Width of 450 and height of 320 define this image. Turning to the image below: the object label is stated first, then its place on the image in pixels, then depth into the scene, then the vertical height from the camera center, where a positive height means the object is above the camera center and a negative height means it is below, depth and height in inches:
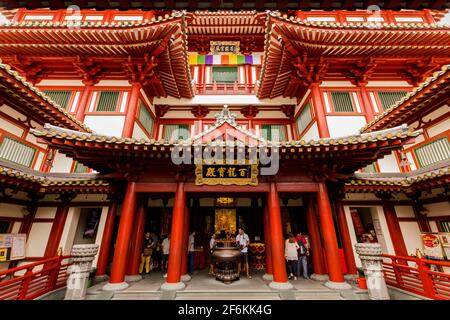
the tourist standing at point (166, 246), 364.8 -18.4
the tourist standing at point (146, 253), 354.6 -30.9
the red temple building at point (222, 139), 267.6 +131.7
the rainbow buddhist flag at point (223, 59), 578.6 +478.9
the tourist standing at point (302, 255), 320.2 -31.6
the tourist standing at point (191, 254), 355.6 -31.6
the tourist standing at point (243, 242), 337.2 -11.4
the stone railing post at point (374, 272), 233.3 -41.5
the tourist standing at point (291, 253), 322.6 -27.8
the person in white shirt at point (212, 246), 340.6 -17.4
